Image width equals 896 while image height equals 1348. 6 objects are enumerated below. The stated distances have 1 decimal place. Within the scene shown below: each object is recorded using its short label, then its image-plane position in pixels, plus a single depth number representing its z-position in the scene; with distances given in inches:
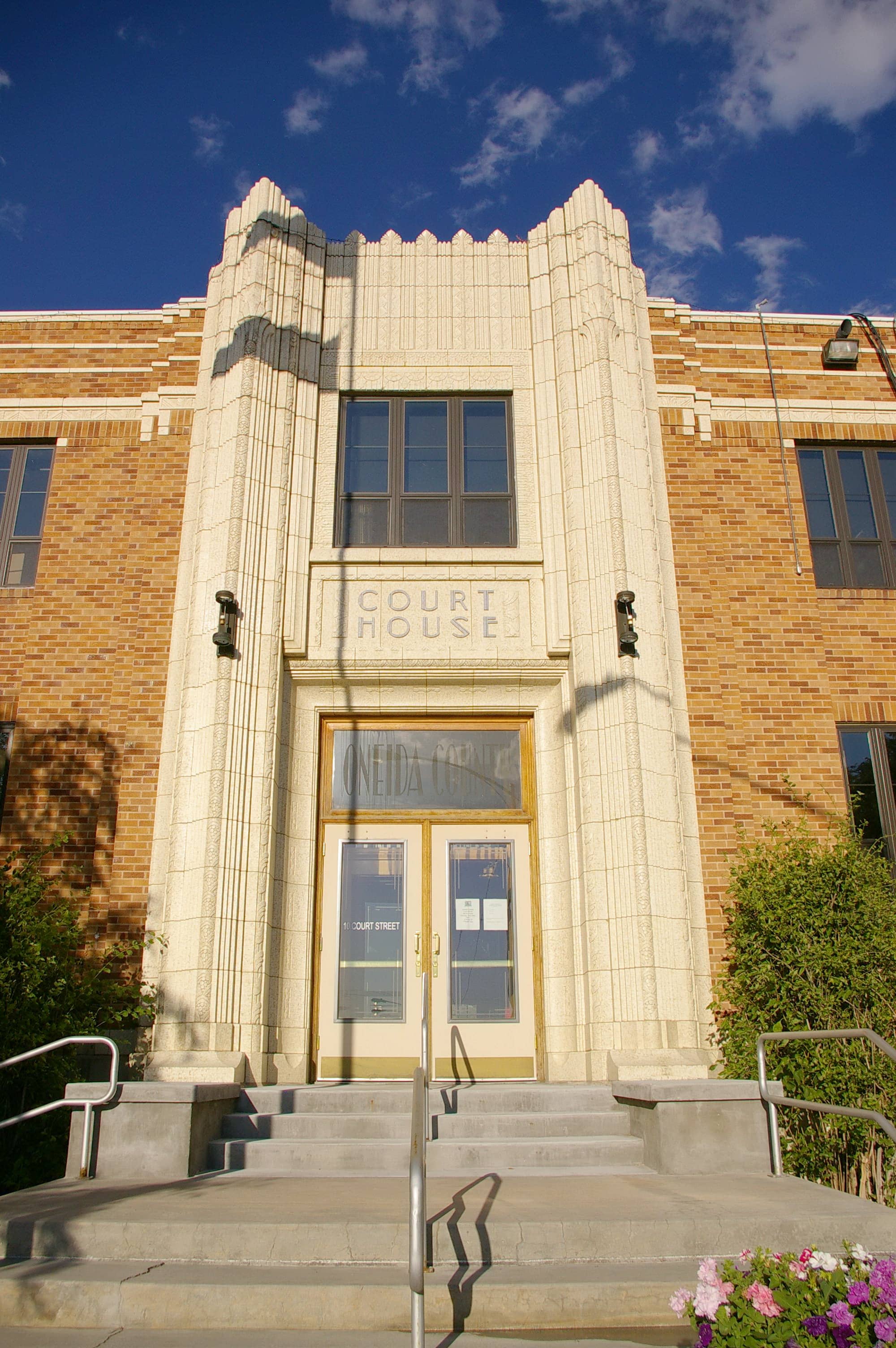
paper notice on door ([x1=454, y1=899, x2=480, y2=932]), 360.5
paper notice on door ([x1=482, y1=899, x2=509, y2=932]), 361.7
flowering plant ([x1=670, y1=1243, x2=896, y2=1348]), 136.8
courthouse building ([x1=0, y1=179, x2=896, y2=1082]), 342.3
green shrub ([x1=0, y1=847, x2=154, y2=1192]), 284.8
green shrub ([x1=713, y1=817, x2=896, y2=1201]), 284.5
